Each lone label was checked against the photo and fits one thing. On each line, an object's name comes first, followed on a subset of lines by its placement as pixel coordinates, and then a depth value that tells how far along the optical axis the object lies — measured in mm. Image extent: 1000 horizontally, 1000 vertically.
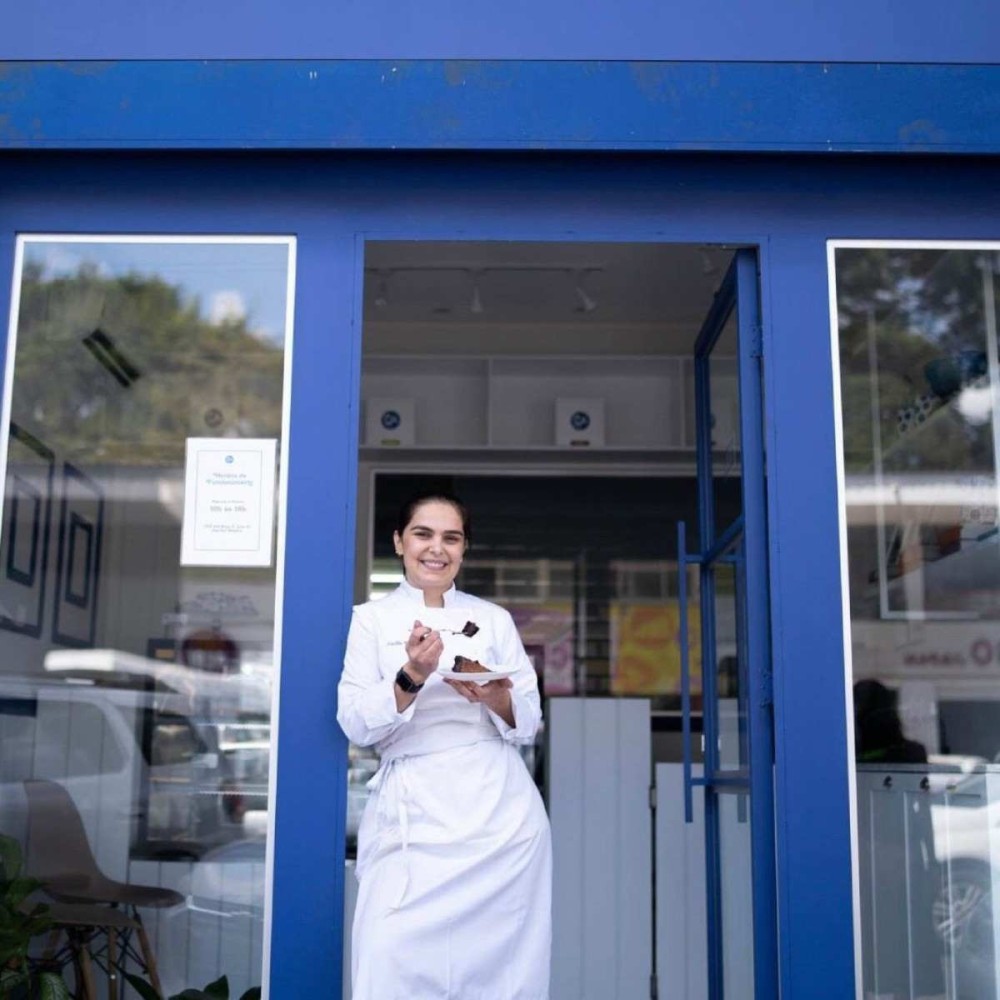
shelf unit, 6754
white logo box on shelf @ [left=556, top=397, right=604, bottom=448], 6703
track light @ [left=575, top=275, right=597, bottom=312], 5993
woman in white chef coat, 3059
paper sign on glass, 3496
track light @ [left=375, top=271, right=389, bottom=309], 5944
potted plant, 3506
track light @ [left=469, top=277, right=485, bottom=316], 5922
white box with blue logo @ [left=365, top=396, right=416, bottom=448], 6730
